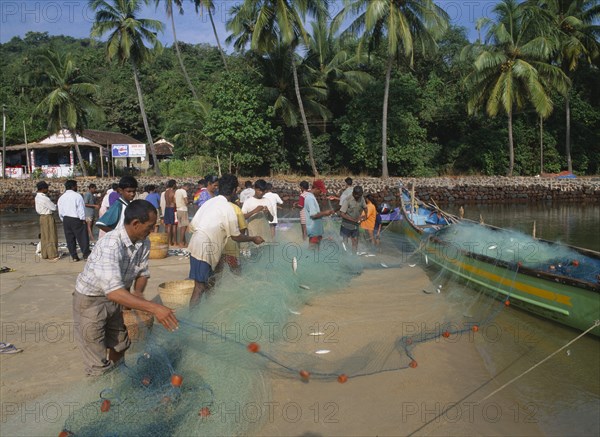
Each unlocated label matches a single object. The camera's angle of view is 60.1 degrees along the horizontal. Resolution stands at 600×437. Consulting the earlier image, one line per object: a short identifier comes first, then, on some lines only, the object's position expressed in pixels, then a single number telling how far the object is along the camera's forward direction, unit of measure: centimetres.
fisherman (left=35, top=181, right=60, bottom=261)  941
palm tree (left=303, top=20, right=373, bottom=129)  2930
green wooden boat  657
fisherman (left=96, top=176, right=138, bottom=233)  580
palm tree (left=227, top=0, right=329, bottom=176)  2516
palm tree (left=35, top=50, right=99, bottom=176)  3033
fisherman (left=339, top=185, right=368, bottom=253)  920
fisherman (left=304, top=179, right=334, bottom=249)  852
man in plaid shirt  344
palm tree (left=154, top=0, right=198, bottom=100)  3247
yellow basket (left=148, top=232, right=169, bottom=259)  1015
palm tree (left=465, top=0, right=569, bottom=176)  2567
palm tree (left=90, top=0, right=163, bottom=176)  2817
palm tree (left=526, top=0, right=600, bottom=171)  2829
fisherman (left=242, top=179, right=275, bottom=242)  835
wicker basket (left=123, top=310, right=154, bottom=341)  483
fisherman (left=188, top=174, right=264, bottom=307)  542
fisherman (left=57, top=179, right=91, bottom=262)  938
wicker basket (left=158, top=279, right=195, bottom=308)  595
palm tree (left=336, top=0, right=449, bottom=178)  2394
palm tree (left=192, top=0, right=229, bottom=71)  3225
